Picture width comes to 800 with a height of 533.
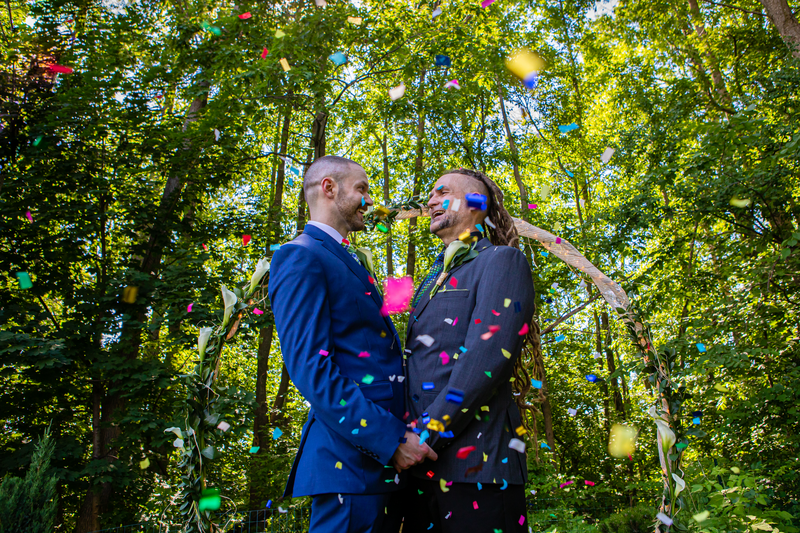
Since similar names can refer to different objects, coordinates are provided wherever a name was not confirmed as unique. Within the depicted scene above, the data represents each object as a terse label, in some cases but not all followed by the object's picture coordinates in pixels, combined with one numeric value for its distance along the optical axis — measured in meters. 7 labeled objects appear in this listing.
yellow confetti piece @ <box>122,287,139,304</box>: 6.68
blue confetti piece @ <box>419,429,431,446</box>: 1.75
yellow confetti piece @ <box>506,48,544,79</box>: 11.78
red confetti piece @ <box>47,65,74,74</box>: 7.02
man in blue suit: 1.64
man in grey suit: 1.76
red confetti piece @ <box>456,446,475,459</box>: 1.79
